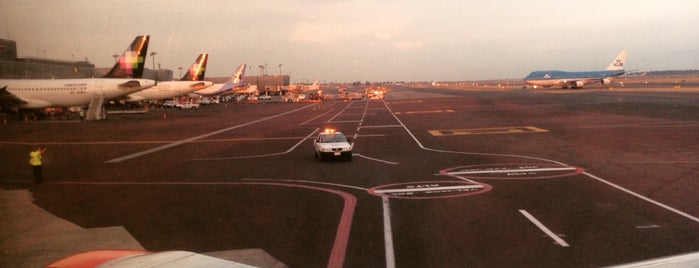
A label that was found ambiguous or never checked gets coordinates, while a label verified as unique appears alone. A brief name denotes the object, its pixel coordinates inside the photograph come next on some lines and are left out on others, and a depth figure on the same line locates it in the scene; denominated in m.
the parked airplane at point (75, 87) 60.31
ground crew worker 22.11
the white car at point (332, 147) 26.27
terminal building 54.53
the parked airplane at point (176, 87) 82.25
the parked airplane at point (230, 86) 120.56
